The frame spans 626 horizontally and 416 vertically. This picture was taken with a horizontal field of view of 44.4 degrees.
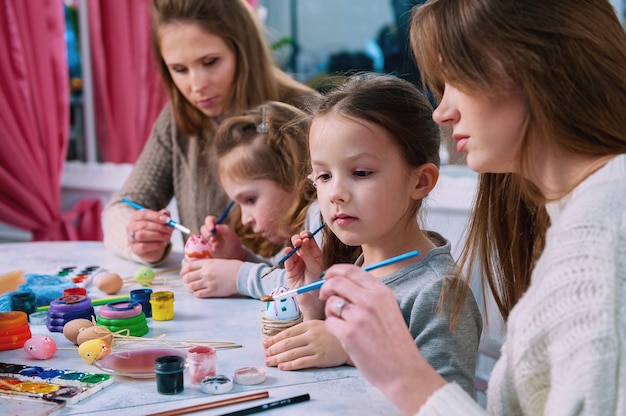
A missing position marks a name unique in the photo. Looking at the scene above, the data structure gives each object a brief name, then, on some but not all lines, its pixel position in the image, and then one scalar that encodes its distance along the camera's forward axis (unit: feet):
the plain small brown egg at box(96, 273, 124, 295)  5.43
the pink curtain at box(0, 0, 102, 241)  11.10
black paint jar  3.44
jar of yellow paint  4.72
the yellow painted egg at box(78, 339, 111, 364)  3.93
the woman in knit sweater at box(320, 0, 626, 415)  2.60
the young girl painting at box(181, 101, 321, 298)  5.93
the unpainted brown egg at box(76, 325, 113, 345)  4.13
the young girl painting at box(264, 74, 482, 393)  3.81
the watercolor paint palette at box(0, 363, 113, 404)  3.43
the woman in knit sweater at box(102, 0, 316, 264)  6.80
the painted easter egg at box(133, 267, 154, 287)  5.78
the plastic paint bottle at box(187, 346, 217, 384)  3.60
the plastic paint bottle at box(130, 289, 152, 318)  4.80
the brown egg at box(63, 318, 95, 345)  4.24
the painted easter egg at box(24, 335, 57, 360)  4.01
